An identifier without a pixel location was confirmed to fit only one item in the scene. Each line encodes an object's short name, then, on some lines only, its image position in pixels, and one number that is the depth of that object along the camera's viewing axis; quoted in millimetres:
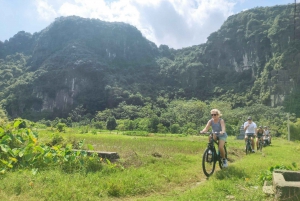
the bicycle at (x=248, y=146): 12125
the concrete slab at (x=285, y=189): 3590
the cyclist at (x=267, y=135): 17972
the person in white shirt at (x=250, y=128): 11812
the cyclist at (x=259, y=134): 12992
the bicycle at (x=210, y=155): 6749
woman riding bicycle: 6973
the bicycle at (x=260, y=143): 12834
